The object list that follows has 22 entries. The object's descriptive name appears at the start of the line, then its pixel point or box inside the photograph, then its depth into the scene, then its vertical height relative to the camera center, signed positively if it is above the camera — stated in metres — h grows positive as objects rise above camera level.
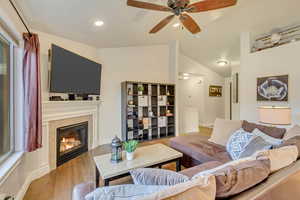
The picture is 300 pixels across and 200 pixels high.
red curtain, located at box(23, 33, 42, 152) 2.19 +0.09
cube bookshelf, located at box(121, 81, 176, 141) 4.52 -0.33
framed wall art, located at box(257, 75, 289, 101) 3.57 +0.26
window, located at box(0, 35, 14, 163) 1.99 +0.00
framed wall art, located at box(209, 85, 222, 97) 7.27 +0.39
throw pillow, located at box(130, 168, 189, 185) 1.14 -0.55
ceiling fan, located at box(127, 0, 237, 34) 2.03 +1.20
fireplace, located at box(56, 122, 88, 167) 3.02 -0.87
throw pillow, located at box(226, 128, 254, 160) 2.14 -0.59
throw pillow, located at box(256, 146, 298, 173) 1.29 -0.47
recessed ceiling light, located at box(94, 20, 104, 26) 2.98 +1.41
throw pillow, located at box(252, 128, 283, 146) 2.03 -0.52
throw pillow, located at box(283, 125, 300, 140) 2.06 -0.42
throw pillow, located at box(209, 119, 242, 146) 2.79 -0.53
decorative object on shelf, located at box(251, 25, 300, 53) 3.81 +1.52
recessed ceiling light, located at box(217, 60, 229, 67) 5.99 +1.36
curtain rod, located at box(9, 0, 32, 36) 1.88 +1.08
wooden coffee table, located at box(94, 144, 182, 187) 1.78 -0.77
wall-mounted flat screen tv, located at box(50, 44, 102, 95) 2.80 +0.52
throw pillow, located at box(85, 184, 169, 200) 0.91 -0.53
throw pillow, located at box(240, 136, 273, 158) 1.91 -0.55
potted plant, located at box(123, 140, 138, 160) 2.07 -0.62
